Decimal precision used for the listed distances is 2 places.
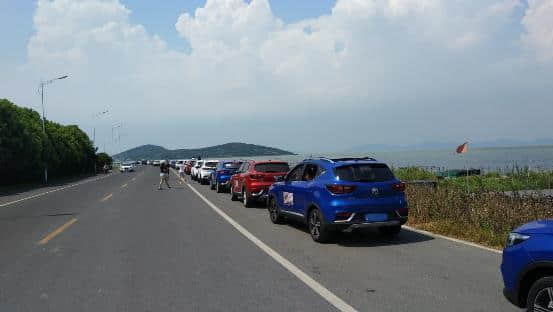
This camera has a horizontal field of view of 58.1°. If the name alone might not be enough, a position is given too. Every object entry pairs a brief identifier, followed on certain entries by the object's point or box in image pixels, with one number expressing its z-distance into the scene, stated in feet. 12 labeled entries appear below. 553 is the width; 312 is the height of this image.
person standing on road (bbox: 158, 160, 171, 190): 91.91
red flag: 71.51
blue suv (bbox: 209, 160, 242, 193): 79.25
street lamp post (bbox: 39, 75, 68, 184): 139.62
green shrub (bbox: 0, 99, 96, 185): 114.52
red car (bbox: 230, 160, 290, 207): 55.36
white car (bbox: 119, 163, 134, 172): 246.62
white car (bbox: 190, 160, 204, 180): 118.91
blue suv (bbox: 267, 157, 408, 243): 30.76
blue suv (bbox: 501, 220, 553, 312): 15.33
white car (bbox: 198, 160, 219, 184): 106.73
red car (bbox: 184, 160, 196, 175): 174.25
